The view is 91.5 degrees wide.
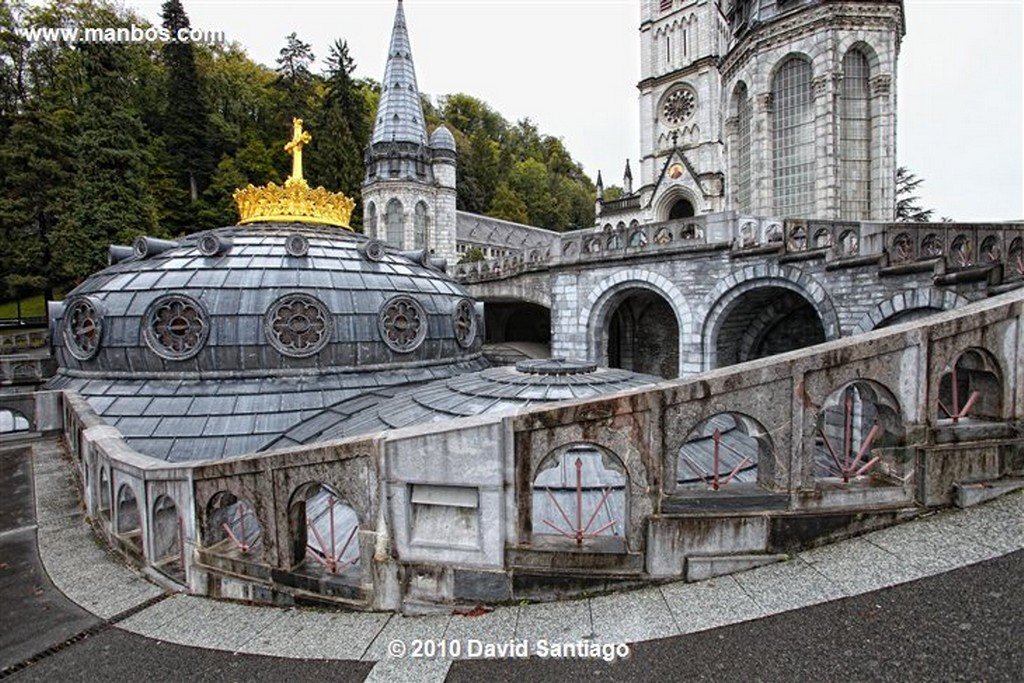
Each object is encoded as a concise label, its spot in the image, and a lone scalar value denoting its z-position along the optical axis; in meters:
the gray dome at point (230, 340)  10.17
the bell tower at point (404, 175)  41.38
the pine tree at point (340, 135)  44.88
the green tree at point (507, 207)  67.75
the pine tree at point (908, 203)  45.06
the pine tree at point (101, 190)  30.84
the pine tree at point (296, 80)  52.18
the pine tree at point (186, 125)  45.06
